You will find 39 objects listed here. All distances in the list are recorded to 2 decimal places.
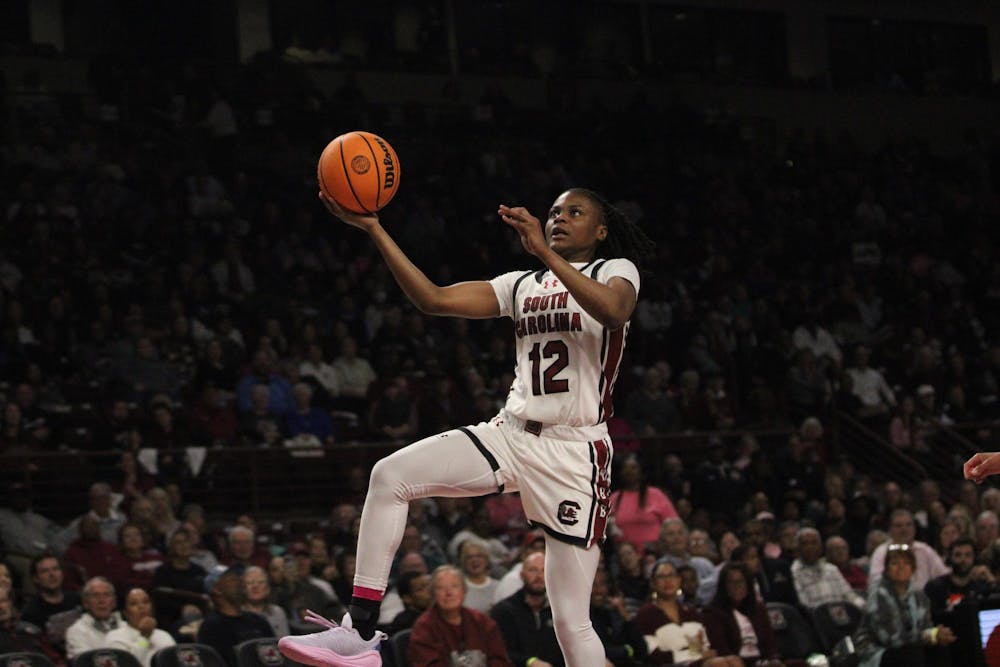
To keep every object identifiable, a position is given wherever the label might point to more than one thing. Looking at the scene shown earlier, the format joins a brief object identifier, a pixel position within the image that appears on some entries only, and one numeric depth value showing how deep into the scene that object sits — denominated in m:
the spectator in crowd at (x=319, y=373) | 13.90
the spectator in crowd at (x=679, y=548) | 11.27
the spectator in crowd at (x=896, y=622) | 9.87
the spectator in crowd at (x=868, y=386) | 16.40
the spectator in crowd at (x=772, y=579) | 11.34
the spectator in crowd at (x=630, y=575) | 11.09
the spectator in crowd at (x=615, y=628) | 9.59
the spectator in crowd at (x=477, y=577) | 10.30
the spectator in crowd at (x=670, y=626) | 9.97
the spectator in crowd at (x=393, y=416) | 13.49
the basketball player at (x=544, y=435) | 5.35
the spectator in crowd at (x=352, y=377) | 14.18
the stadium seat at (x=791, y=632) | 10.84
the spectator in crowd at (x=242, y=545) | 10.43
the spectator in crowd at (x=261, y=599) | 9.50
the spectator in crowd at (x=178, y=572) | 10.29
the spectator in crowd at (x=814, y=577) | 11.60
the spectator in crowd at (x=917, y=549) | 11.88
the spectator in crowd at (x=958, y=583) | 10.45
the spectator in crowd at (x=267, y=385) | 13.27
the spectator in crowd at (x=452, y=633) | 8.81
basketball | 5.37
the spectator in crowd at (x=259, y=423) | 13.09
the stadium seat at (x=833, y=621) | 10.91
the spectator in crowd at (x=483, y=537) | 11.57
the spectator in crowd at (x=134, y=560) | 10.53
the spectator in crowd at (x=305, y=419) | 13.30
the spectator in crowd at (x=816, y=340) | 17.11
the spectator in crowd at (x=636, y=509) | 12.31
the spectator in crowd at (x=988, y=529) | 12.38
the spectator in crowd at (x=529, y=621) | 9.43
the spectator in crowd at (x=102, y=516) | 11.10
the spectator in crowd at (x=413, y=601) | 9.69
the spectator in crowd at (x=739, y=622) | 10.29
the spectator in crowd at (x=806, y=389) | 16.30
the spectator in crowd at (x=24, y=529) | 11.11
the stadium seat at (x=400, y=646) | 9.06
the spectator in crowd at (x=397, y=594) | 10.12
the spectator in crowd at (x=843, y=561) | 12.09
